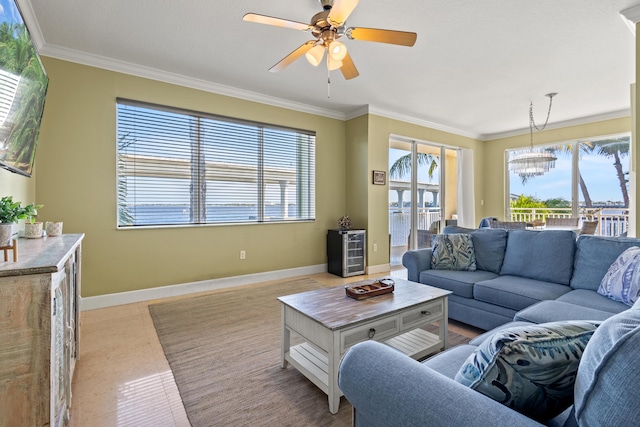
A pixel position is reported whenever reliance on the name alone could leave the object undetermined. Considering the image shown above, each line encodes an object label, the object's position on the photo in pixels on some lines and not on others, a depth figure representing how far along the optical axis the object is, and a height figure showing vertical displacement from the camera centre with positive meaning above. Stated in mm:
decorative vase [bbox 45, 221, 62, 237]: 2093 -104
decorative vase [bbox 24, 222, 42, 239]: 1954 -105
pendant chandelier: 4898 +813
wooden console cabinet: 1097 -474
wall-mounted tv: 1636 +756
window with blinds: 3529 +589
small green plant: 1499 +12
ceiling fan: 1958 +1263
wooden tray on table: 2099 -551
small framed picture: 5012 +581
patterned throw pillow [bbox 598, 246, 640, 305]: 1994 -469
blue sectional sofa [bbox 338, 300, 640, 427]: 587 -481
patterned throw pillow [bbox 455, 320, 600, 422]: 776 -410
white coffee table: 1685 -689
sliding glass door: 5516 +377
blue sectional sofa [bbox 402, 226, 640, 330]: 2105 -600
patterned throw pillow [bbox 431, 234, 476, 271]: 3092 -430
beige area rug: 1649 -1075
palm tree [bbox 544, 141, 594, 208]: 5718 +1135
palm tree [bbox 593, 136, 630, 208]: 5387 +1062
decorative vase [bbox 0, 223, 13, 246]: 1233 -81
